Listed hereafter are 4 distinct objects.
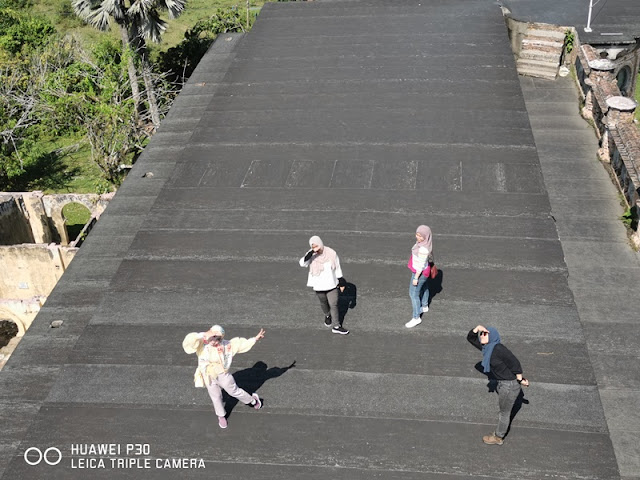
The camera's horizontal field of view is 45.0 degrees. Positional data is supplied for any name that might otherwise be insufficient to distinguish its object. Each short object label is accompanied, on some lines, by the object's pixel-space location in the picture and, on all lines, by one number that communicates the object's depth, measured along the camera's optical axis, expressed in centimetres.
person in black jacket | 1079
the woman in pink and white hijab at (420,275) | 1254
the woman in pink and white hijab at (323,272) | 1270
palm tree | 3218
